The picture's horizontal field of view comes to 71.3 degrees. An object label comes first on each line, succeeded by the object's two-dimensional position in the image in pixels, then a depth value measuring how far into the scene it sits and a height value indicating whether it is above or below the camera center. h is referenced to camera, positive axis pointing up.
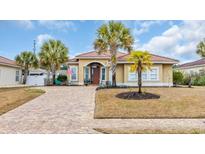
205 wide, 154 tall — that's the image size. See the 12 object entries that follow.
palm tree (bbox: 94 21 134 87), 12.32 +3.53
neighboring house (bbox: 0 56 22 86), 13.16 +0.69
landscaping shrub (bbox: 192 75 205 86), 17.37 -0.27
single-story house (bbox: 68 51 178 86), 14.65 +0.92
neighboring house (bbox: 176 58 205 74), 19.97 +1.78
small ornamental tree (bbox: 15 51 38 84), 14.52 +2.02
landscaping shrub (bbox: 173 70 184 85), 16.80 +0.23
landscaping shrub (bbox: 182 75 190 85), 17.91 -0.14
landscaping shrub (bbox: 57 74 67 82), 16.66 +0.14
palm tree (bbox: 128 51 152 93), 9.20 +1.24
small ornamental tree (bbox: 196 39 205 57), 17.94 +3.86
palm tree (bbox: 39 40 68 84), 16.08 +2.86
